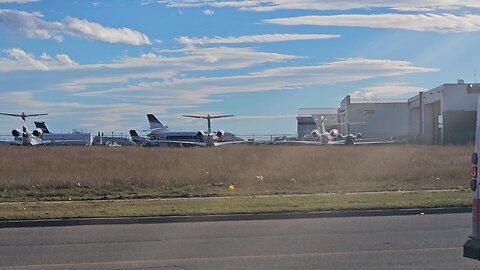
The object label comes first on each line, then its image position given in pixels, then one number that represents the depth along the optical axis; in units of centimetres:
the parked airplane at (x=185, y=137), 8049
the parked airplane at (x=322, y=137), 7625
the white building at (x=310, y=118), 11262
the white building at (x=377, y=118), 8925
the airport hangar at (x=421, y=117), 6788
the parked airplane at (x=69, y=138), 9973
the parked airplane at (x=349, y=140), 7024
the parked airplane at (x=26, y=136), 7725
